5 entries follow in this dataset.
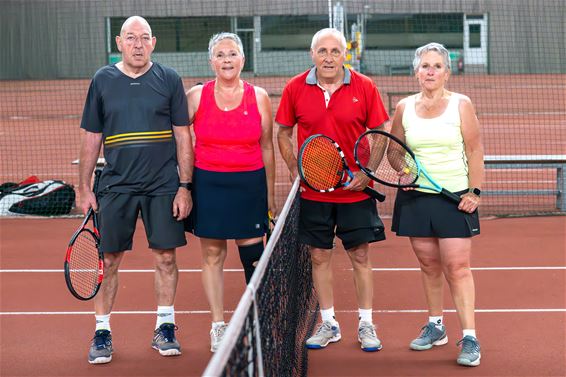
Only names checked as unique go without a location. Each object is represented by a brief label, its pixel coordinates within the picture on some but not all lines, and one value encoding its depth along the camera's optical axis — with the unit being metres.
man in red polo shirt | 5.30
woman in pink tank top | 5.20
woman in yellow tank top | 5.00
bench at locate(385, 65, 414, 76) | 33.06
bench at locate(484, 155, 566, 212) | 9.87
